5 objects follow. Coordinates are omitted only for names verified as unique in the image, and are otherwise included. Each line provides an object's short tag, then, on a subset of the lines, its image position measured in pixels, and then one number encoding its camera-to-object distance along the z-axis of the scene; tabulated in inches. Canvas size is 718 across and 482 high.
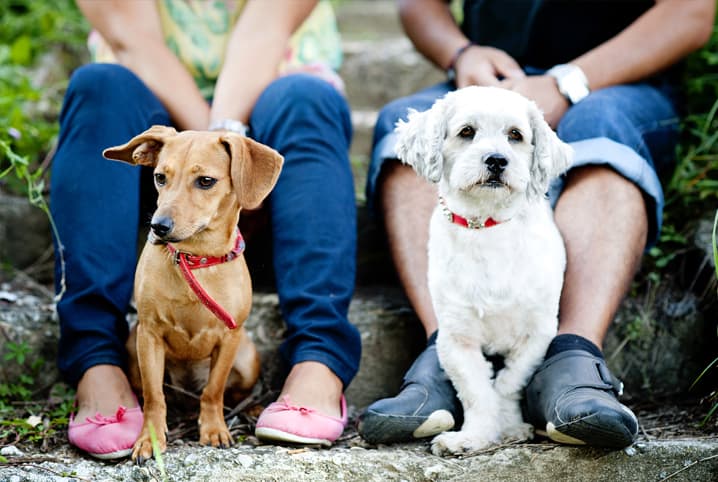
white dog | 81.7
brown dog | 76.2
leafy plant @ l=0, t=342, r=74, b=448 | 83.9
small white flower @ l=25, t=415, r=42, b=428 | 84.9
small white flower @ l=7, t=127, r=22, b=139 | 112.9
